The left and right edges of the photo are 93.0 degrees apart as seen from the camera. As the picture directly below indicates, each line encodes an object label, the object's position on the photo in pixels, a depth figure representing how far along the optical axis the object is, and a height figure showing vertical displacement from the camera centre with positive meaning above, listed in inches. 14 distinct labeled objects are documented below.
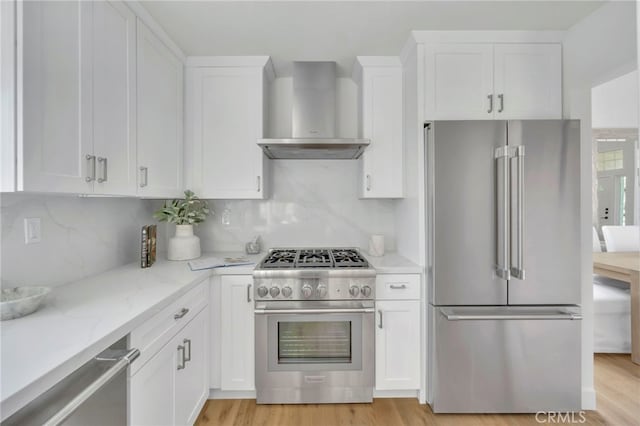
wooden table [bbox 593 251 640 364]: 95.5 -20.7
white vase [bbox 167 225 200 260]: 87.4 -9.1
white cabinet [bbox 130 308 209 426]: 47.4 -31.0
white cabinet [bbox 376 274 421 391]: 79.0 -28.1
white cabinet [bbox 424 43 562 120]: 79.0 +34.5
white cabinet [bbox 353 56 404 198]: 91.5 +30.3
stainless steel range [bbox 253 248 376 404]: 76.5 -30.5
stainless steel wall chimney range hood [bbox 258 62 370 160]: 93.4 +34.3
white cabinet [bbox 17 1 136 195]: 40.3 +18.4
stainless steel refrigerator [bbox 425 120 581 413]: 72.4 -14.3
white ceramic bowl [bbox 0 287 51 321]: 42.5 -12.9
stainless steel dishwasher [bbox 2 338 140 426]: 30.2 -19.8
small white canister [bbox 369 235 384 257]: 96.3 -10.1
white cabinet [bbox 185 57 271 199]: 91.2 +26.5
